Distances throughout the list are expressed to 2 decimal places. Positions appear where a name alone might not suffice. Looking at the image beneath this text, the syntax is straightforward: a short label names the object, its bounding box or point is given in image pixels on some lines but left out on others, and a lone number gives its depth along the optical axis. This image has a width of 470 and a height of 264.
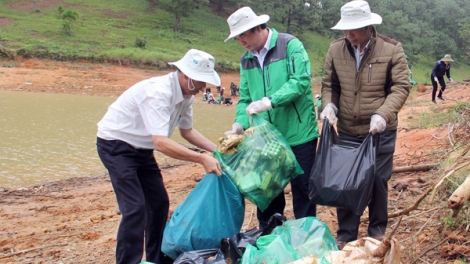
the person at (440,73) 14.37
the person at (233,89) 24.61
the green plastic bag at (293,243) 2.65
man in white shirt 3.01
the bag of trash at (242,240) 2.90
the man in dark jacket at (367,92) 3.03
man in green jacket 3.21
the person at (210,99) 21.33
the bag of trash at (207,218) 3.09
